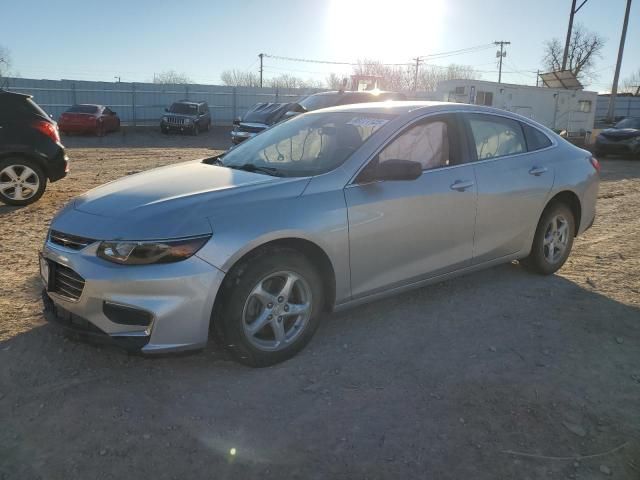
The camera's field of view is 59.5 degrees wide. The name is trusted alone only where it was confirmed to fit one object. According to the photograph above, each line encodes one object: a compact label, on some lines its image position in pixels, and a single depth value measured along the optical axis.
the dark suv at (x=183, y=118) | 27.27
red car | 24.22
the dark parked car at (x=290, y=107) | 15.35
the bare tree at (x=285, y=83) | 66.76
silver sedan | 3.08
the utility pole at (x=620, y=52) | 31.36
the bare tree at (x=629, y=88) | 84.13
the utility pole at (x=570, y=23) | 31.08
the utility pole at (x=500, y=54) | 72.25
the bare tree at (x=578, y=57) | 63.78
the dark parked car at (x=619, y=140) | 18.42
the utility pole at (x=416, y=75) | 81.28
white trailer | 19.70
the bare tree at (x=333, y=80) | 72.00
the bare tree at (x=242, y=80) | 80.46
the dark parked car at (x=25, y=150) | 7.77
